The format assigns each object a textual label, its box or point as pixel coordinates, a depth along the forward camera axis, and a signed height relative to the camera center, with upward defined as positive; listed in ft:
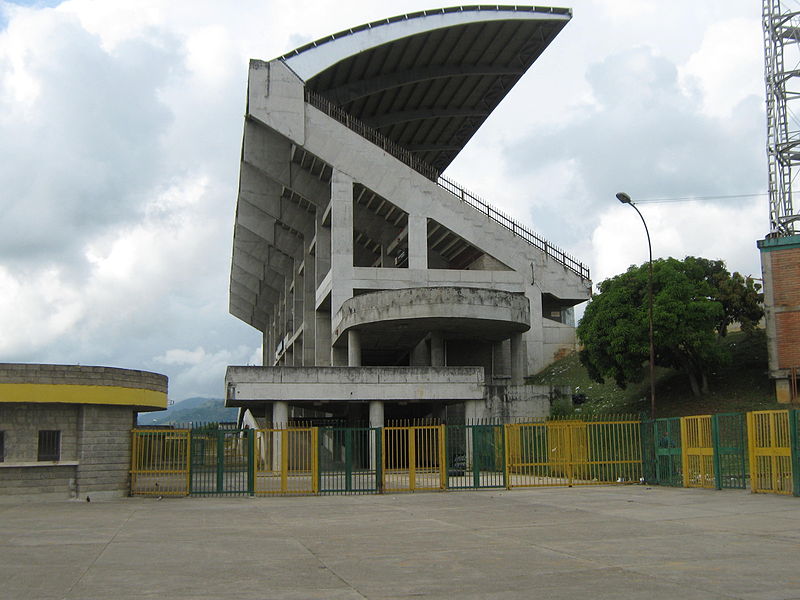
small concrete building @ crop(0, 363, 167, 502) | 82.23 -0.81
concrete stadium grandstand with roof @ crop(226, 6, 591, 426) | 145.89 +39.40
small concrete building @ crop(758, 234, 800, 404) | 135.95 +16.15
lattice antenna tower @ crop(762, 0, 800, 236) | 150.61 +53.05
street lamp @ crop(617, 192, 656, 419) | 109.19 +26.94
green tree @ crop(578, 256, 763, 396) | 139.44 +15.94
